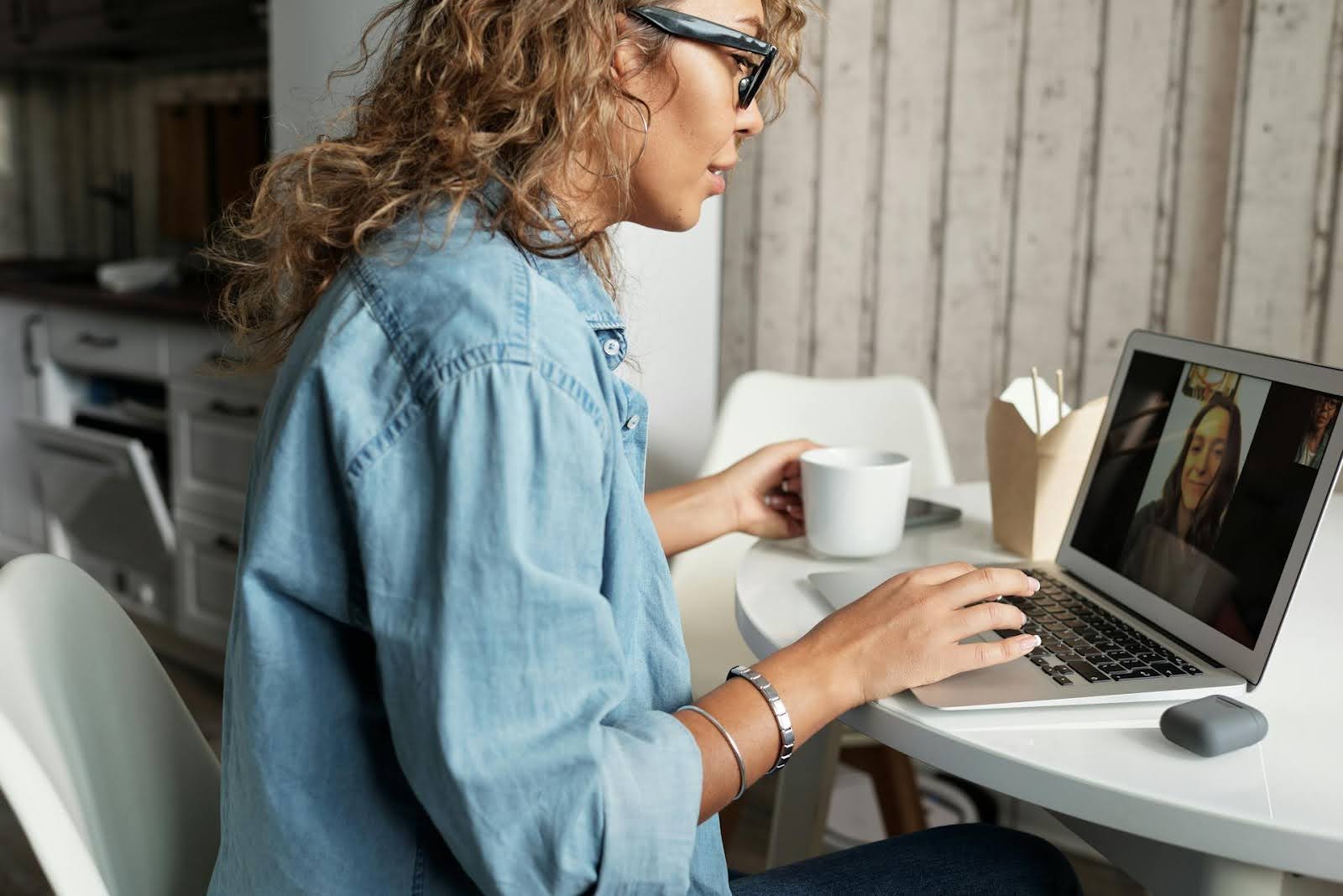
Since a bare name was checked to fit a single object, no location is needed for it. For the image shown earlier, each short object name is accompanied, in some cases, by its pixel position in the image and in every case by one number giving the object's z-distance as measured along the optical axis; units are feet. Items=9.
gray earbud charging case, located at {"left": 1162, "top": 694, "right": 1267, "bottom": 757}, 2.57
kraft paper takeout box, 4.02
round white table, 2.35
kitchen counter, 9.58
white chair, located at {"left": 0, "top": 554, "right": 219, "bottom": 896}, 2.32
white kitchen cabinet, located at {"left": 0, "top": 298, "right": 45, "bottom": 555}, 11.07
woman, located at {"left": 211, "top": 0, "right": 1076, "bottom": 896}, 2.05
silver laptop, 2.83
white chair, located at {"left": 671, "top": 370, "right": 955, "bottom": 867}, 5.93
